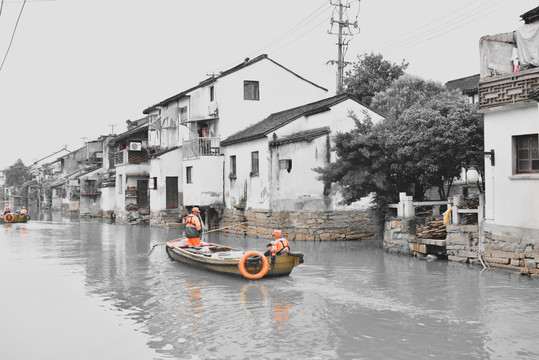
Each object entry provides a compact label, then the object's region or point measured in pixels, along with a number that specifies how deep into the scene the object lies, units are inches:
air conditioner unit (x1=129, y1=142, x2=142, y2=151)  1697.1
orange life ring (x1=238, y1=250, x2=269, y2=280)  605.3
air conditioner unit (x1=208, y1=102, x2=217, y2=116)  1290.6
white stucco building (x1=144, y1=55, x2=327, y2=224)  1268.5
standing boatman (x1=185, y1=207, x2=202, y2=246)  761.6
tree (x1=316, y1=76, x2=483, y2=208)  722.8
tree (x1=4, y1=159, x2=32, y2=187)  3789.4
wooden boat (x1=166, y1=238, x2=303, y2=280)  607.5
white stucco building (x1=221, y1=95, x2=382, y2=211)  1012.5
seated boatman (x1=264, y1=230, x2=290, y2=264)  610.2
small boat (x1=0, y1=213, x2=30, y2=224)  1655.9
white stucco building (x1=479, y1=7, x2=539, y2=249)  561.0
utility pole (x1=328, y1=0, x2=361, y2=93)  1472.7
